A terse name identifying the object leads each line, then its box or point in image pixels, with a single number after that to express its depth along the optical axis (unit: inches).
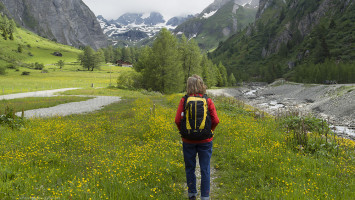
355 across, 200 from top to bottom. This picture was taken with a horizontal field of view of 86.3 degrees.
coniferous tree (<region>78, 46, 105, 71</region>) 4648.1
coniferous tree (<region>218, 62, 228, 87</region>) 4014.0
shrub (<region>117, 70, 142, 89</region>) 2073.3
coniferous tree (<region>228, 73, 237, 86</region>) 4323.3
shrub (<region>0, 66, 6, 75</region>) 3038.6
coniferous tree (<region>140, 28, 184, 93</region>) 1652.3
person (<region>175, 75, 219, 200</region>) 188.5
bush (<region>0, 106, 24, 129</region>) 421.8
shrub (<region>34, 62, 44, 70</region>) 4151.1
